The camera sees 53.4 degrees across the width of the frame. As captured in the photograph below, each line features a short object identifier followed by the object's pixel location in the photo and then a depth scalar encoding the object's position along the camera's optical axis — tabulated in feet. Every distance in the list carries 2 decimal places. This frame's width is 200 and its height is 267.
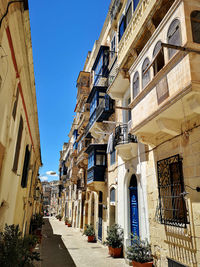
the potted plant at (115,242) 30.60
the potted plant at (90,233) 45.58
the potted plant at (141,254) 21.87
